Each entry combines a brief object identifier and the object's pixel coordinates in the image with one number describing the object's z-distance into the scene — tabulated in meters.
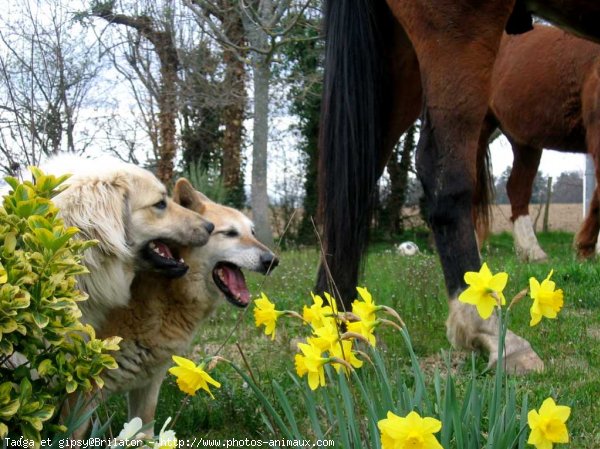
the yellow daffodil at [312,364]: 1.80
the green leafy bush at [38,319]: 1.91
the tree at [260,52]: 13.01
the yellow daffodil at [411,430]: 1.42
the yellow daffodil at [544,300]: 1.88
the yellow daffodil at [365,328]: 1.95
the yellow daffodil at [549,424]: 1.54
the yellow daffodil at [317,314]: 2.12
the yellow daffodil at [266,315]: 2.13
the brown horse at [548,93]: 7.10
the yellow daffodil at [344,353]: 1.92
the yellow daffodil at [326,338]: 1.90
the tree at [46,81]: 11.06
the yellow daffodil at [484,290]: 1.87
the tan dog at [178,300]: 3.04
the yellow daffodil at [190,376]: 1.78
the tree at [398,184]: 20.06
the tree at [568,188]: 24.37
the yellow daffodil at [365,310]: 2.00
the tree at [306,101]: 16.72
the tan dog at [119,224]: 2.82
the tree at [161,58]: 14.62
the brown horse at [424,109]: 3.62
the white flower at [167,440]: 1.84
